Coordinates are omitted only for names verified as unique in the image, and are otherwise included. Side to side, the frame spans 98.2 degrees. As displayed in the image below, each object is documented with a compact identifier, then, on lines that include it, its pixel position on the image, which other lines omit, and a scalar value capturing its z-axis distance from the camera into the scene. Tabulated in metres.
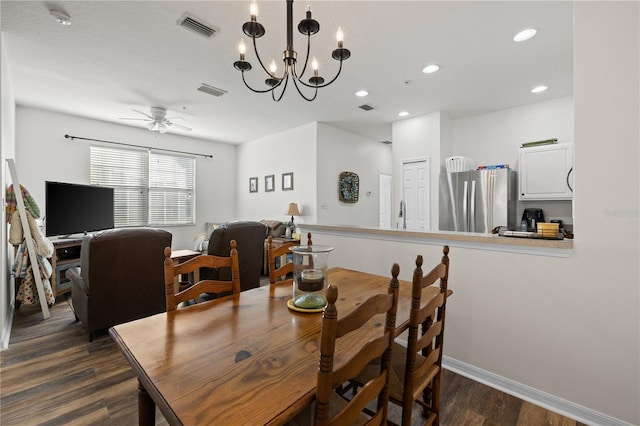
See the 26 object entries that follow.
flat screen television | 3.84
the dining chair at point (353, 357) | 0.71
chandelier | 1.44
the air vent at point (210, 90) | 3.60
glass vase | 1.41
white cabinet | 3.60
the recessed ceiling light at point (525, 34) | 2.41
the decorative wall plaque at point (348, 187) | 5.57
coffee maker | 3.94
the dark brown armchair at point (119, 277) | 2.46
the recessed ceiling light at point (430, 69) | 3.04
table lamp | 5.28
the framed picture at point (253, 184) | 6.48
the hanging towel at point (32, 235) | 2.99
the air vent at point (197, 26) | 2.28
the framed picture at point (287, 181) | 5.65
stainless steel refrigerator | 3.87
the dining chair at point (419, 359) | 1.17
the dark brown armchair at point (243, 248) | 3.08
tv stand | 3.72
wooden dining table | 0.74
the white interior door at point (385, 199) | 6.86
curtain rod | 4.76
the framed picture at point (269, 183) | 6.06
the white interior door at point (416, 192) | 4.70
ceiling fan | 4.39
